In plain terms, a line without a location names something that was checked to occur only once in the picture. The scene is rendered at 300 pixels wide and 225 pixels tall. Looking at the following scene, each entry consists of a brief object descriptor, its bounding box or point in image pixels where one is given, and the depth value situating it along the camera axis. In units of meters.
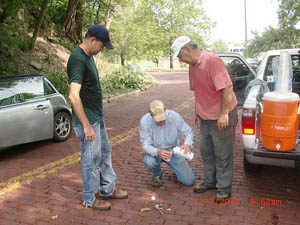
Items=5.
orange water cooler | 3.46
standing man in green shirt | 3.21
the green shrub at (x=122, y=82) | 14.36
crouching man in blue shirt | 4.18
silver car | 5.55
